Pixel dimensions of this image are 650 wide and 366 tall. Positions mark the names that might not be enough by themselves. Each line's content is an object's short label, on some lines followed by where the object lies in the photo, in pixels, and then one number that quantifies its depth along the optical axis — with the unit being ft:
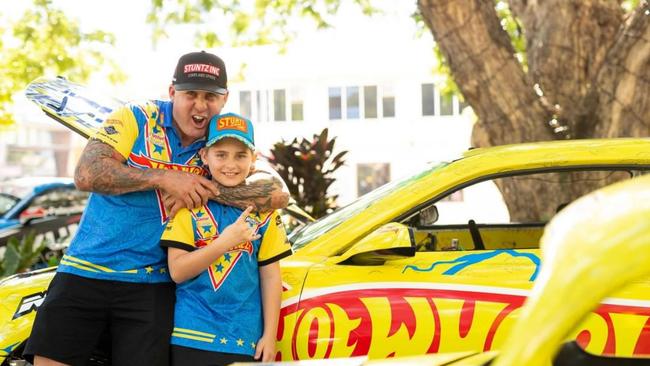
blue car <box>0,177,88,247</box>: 31.76
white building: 87.35
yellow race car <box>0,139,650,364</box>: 9.03
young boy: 8.67
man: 8.98
